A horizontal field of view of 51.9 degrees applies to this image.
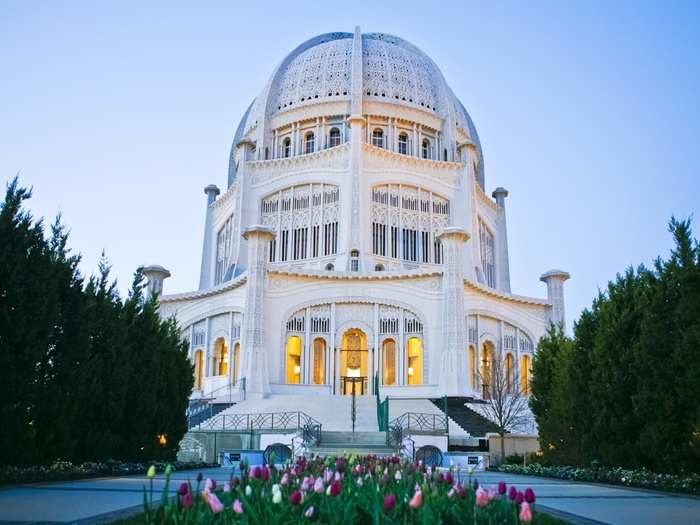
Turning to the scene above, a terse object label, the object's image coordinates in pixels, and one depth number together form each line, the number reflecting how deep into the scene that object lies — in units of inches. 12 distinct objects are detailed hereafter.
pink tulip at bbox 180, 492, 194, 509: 181.9
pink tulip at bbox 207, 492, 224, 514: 176.2
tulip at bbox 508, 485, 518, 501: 199.2
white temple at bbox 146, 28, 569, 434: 1595.7
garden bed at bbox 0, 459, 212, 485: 526.3
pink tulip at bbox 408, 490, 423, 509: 172.7
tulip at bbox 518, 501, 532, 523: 165.9
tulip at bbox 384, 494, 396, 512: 177.6
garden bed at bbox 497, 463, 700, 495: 513.0
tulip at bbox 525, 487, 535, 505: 187.6
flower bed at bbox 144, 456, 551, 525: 185.8
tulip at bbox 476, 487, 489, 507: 181.5
